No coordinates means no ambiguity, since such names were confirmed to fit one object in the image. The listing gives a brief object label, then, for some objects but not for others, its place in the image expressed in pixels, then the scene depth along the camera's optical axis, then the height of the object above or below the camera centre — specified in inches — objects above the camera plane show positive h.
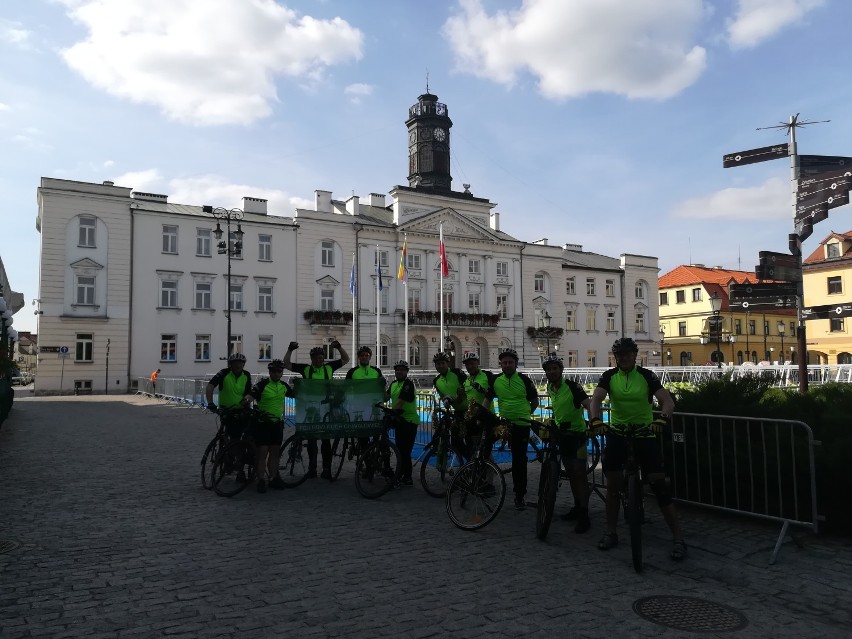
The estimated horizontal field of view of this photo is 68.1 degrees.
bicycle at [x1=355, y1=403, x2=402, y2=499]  346.9 -57.8
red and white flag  1645.4 +262.3
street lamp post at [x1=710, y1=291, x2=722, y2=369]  1117.2 +90.2
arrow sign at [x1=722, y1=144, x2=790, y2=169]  491.5 +163.6
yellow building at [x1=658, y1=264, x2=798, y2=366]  2775.6 +172.3
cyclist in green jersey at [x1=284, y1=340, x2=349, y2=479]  394.9 -4.9
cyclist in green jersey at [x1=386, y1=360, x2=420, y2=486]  358.3 -28.2
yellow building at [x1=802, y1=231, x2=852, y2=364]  2053.4 +243.8
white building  1626.5 +254.4
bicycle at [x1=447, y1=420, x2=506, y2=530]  274.7 -57.3
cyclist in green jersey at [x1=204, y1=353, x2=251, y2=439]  365.2 -13.0
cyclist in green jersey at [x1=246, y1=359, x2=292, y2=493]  358.9 -31.5
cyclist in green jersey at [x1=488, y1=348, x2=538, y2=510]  309.9 -18.6
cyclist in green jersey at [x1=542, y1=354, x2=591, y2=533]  275.6 -32.2
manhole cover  178.5 -74.2
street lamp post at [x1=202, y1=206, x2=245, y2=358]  1196.5 +240.2
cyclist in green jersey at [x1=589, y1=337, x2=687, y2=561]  238.2 -21.8
